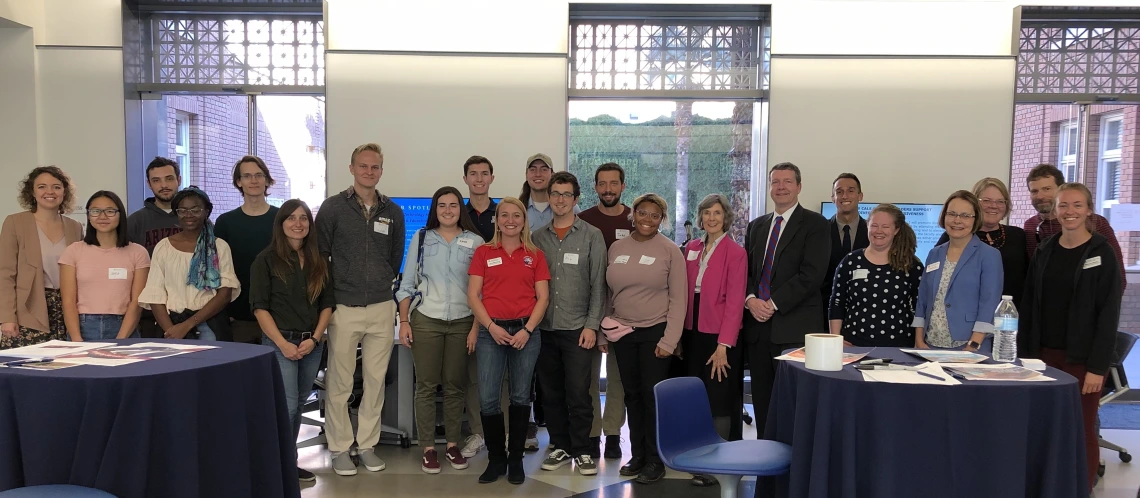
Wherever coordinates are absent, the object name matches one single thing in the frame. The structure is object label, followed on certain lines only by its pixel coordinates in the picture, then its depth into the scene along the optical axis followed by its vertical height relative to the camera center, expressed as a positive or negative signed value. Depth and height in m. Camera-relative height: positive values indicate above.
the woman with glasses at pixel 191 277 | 3.36 -0.35
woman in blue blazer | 3.08 -0.32
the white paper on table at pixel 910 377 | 2.23 -0.52
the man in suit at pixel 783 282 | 3.46 -0.35
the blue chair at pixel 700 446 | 2.41 -0.84
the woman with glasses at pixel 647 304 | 3.50 -0.47
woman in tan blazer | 3.36 -0.30
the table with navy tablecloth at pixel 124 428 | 2.17 -0.70
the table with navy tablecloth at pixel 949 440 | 2.19 -0.69
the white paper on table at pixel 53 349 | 2.51 -0.55
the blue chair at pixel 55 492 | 1.89 -0.77
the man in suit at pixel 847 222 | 4.24 -0.07
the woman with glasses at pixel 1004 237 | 3.71 -0.12
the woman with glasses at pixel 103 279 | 3.28 -0.36
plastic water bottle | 2.70 -0.46
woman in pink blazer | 3.48 -0.50
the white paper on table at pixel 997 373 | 2.29 -0.52
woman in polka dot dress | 3.22 -0.33
